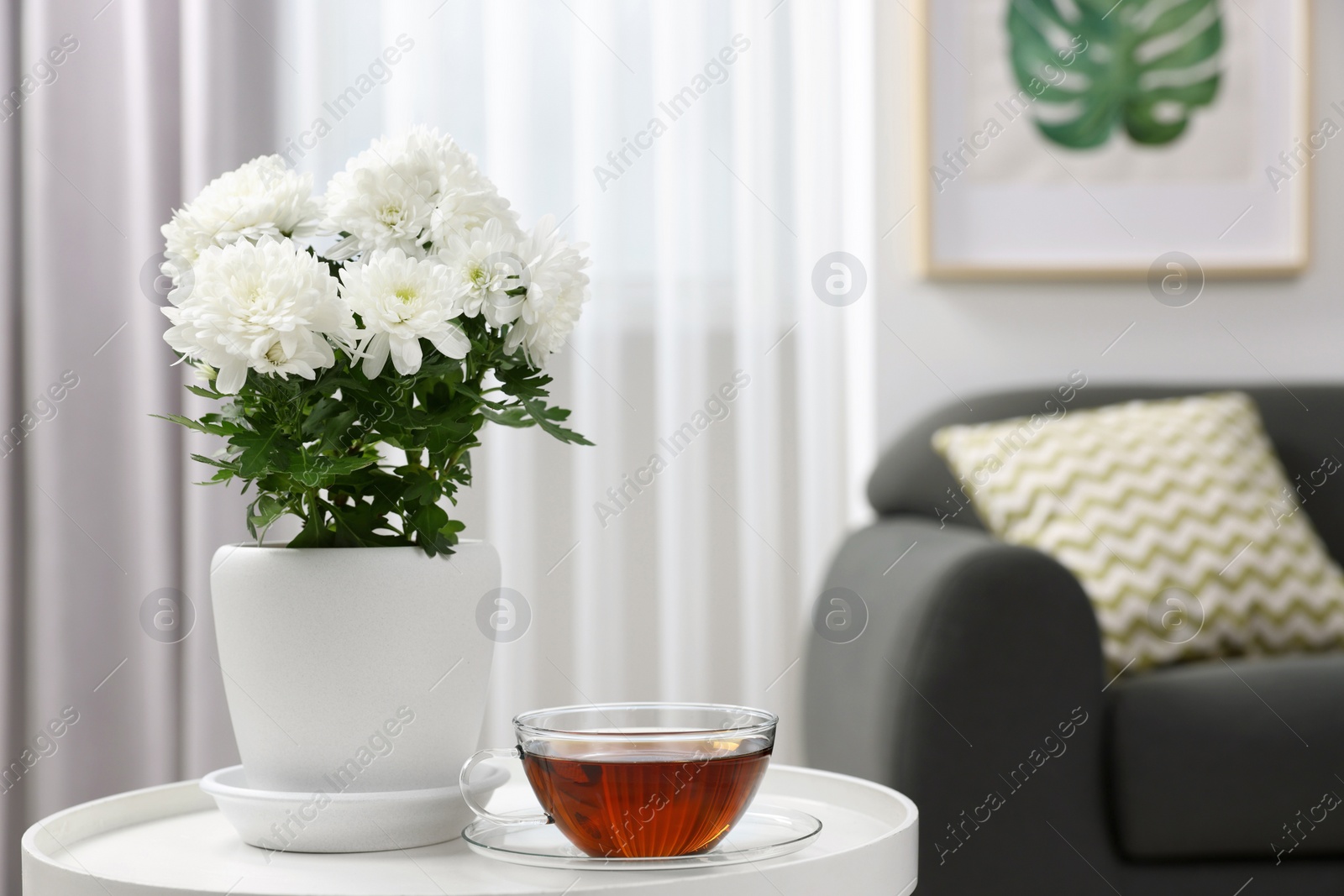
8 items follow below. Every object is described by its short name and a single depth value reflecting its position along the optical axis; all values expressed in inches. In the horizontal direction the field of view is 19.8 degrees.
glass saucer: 62.3
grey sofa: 80.6
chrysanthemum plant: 63.7
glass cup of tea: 62.6
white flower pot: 64.8
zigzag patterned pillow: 89.3
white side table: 61.7
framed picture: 126.1
